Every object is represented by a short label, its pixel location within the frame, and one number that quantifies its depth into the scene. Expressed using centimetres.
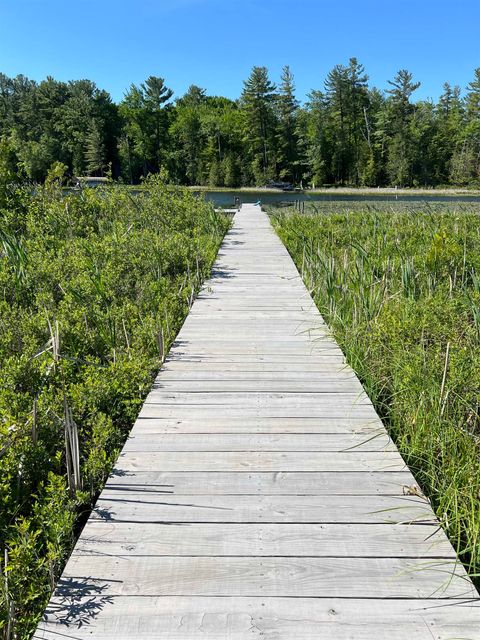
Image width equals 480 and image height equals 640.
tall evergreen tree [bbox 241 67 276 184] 5897
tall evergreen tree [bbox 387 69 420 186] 5422
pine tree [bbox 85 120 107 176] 5862
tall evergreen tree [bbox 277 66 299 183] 5953
